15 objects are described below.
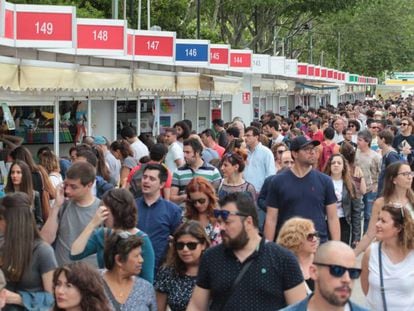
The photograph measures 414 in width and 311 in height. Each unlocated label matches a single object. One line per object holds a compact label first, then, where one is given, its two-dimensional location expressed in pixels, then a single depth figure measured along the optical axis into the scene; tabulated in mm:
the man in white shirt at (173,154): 16323
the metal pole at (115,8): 29387
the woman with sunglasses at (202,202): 9998
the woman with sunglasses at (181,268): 8168
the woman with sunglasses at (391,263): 8106
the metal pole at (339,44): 91724
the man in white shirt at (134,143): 18299
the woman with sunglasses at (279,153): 16463
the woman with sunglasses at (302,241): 8344
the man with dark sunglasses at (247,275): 7081
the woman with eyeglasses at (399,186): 10999
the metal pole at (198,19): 38821
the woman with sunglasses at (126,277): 7525
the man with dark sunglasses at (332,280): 5938
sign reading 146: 25581
